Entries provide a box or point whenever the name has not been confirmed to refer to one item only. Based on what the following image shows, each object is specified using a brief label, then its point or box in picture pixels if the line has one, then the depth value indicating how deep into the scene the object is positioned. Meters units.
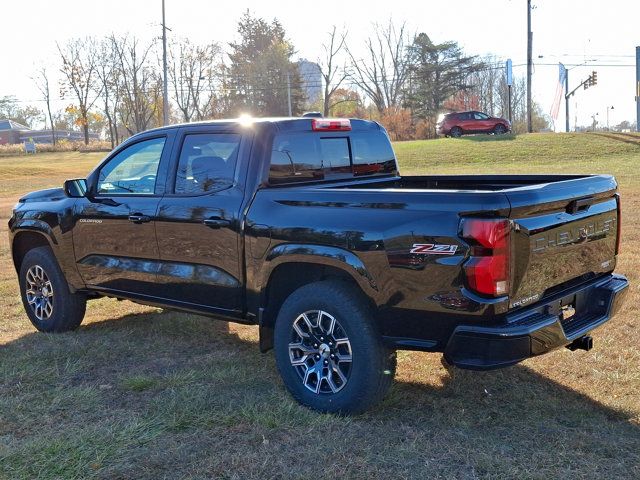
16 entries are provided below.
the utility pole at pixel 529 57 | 39.84
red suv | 40.50
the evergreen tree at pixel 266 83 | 71.81
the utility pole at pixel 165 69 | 36.47
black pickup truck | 3.42
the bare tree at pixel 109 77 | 72.62
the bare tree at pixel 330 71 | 67.75
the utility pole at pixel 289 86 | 64.19
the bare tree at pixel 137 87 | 70.94
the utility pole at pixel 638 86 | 43.23
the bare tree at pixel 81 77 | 72.62
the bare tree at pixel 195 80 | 69.88
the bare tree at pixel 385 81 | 69.88
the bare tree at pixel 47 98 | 78.19
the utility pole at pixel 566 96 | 52.16
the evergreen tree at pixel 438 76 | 65.19
